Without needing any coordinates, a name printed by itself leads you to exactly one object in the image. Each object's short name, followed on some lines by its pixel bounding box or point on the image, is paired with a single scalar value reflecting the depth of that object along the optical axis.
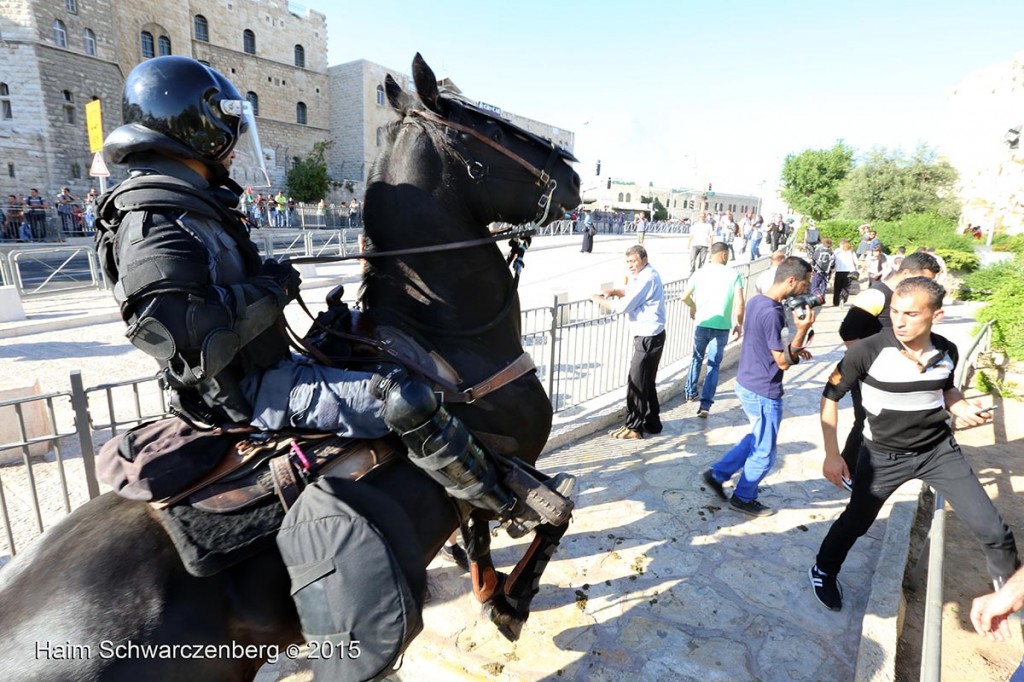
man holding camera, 4.33
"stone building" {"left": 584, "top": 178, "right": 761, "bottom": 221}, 85.69
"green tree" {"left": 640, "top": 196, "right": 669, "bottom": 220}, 88.35
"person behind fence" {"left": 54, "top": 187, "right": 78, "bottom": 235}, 22.89
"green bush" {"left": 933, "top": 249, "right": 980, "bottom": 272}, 19.34
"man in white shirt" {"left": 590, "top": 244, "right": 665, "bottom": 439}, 5.98
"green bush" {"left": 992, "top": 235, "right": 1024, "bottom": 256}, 23.19
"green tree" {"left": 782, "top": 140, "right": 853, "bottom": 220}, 54.68
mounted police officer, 1.62
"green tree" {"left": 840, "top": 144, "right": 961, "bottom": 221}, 33.62
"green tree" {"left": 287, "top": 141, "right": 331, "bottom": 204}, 45.59
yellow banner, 10.11
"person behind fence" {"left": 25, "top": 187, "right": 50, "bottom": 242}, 21.66
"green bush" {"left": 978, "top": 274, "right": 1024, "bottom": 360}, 7.95
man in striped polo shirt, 3.10
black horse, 1.52
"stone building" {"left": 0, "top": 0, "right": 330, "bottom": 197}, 32.75
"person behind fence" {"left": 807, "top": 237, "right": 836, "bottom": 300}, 14.55
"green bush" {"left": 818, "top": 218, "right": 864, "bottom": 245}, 29.17
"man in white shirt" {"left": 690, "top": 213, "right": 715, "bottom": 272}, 18.38
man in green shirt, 6.53
